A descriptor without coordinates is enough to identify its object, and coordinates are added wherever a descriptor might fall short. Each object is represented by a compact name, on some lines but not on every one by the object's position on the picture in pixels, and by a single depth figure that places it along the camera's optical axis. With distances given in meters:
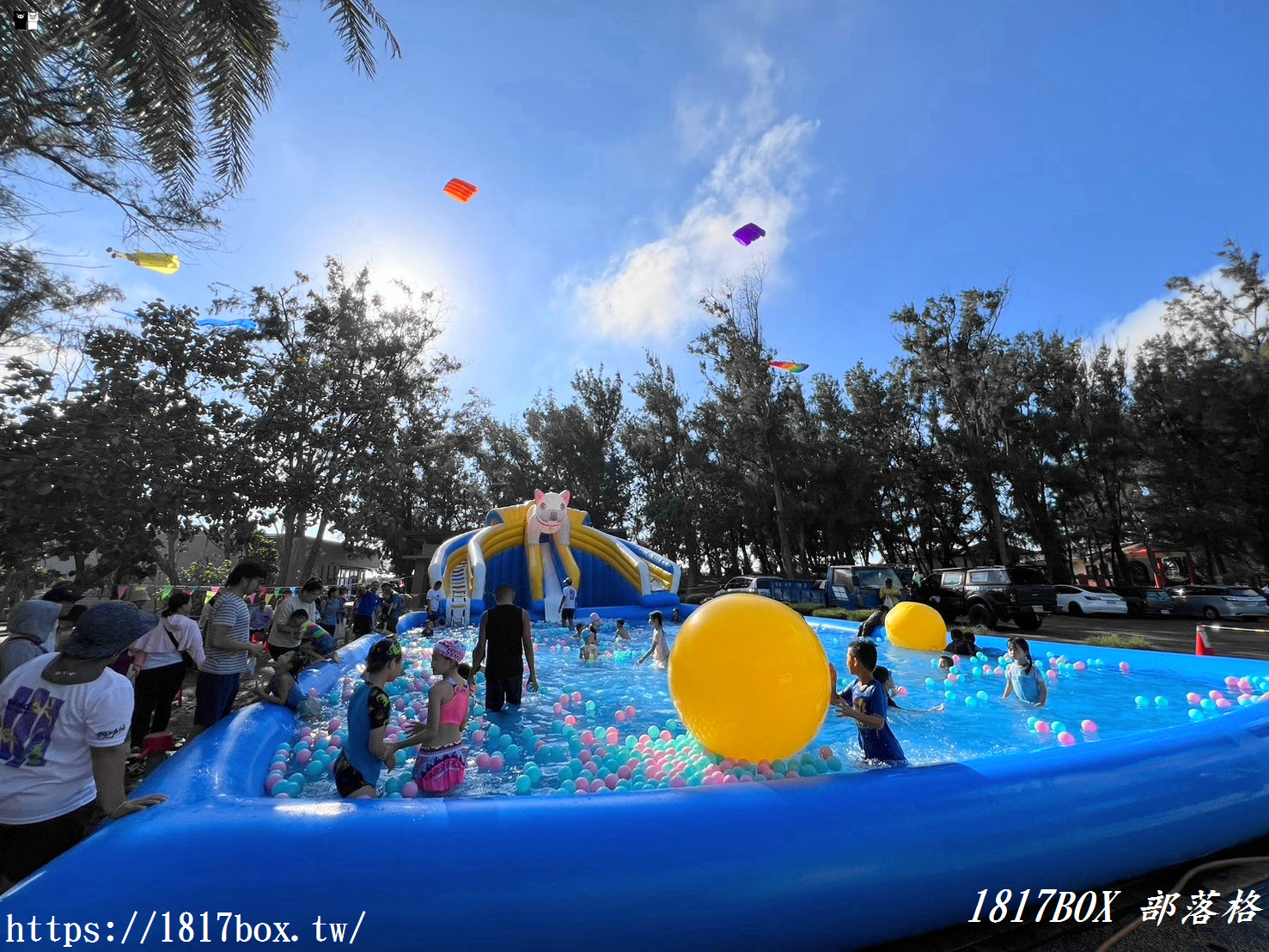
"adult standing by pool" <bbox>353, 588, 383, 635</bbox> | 12.12
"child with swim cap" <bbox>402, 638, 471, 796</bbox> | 3.77
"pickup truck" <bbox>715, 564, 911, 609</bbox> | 19.47
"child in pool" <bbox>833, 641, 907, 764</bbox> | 4.33
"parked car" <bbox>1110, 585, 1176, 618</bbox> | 19.22
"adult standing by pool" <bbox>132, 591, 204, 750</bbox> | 5.21
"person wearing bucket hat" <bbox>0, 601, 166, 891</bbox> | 2.40
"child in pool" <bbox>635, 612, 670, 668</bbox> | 9.31
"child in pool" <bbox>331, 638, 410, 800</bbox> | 3.46
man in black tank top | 6.04
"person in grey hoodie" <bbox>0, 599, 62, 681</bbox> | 3.65
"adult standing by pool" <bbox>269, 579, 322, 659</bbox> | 7.14
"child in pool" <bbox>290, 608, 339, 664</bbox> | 7.23
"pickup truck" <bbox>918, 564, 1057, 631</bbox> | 14.98
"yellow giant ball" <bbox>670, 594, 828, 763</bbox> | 4.12
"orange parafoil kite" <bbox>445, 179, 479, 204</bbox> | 11.17
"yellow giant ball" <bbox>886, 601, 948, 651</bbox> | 10.04
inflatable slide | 16.73
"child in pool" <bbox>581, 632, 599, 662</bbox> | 10.32
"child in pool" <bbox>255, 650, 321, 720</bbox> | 5.66
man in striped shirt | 5.03
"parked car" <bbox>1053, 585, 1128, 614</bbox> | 19.20
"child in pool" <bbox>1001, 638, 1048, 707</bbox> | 6.83
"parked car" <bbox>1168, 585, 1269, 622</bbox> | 17.88
